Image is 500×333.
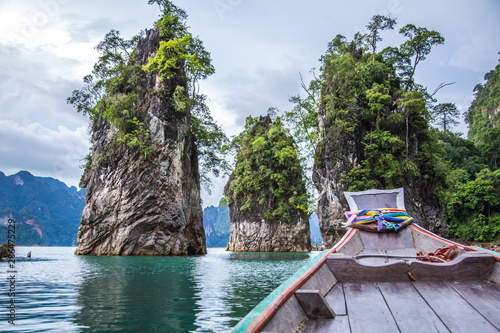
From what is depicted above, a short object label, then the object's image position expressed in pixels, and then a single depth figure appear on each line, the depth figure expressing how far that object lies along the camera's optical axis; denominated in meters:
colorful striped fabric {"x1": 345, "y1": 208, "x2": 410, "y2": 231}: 5.75
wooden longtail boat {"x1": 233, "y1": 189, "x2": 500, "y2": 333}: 2.05
